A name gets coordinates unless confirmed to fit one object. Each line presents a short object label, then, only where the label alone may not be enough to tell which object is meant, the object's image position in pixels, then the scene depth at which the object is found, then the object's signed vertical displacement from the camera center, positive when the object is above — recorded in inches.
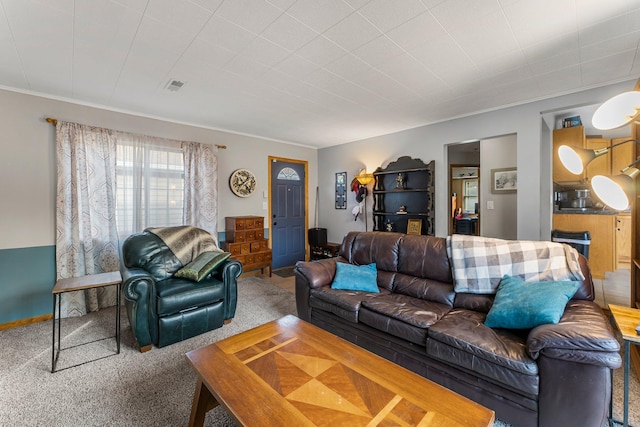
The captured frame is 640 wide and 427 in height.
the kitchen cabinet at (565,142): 149.1 +38.5
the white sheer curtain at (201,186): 156.7 +15.2
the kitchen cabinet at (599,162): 176.9 +31.6
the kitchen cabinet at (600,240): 145.9 -16.2
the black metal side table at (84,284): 81.8 -23.1
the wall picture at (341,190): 212.1 +16.5
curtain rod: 117.2 +39.7
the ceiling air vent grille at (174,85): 106.1 +51.2
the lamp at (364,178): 188.0 +22.8
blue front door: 205.3 -1.6
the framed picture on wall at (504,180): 176.6 +20.1
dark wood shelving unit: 160.6 +10.5
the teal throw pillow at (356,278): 102.0 -26.1
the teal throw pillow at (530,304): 62.8 -23.2
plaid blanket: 77.4 -15.8
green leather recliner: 90.2 -30.4
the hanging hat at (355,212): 201.2 -1.0
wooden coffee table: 42.7 -32.3
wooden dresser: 167.5 -19.6
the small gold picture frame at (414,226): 166.9 -9.8
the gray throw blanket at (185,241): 119.9 -13.7
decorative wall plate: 179.0 +19.4
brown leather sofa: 52.4 -31.0
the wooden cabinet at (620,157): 174.2 +34.9
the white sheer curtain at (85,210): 119.8 +0.7
